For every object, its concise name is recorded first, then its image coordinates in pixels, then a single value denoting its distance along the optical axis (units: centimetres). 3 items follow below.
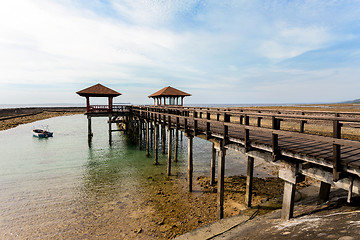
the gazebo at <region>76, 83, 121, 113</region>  2244
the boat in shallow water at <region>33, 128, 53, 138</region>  2605
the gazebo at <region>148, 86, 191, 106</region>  2342
